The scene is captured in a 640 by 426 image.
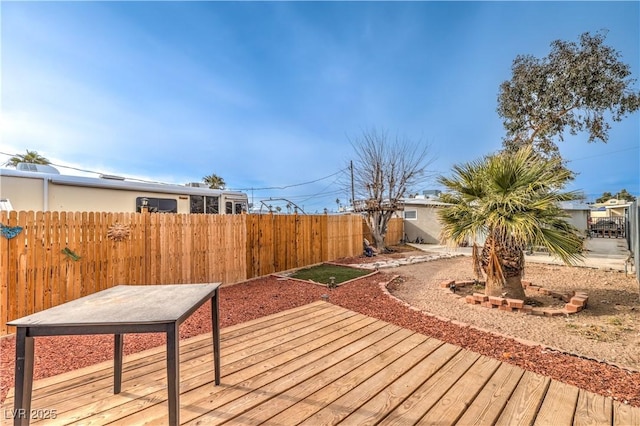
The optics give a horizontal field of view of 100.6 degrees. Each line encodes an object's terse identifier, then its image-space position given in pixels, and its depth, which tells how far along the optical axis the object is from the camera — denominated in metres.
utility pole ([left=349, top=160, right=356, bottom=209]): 14.26
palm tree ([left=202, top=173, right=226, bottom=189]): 31.16
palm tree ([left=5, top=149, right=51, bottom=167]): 19.78
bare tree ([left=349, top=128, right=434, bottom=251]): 12.47
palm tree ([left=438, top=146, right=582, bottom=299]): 4.34
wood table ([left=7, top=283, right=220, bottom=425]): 1.23
